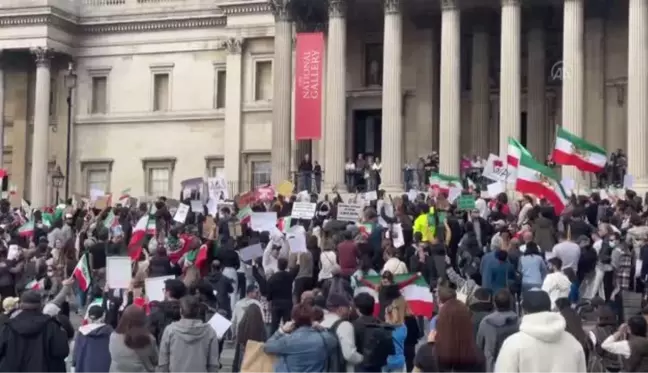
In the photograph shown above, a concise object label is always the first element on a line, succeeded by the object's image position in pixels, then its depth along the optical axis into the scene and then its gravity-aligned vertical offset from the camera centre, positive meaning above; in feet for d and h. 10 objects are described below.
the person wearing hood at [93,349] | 38.86 -4.58
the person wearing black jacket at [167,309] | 43.47 -3.76
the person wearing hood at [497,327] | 37.76 -3.58
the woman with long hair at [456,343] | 34.09 -3.71
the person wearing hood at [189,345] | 38.01 -4.34
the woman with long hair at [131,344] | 36.63 -4.16
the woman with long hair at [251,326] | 47.26 -4.59
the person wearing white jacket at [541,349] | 28.27 -3.21
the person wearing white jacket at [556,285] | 53.84 -3.19
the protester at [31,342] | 37.70 -4.26
